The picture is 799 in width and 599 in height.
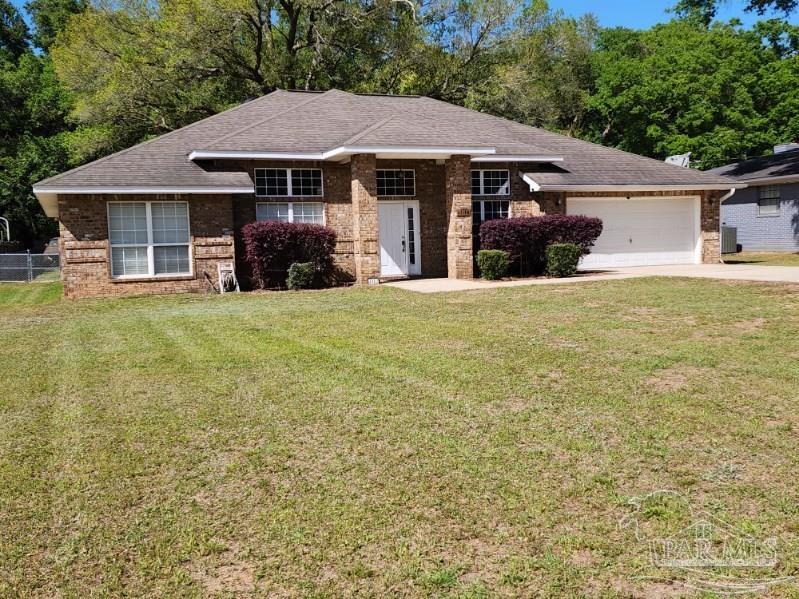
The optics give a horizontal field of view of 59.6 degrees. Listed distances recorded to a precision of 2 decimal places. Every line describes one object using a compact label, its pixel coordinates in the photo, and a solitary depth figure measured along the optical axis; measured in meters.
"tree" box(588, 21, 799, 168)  38.88
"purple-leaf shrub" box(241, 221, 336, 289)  16.72
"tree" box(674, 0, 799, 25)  25.11
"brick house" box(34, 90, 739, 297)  16.25
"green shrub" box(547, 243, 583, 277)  17.08
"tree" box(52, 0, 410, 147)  28.36
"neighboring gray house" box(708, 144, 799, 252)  27.39
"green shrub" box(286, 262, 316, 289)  16.88
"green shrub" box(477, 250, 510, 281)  16.91
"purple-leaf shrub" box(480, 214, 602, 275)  17.41
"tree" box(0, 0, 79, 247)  37.50
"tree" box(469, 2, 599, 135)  30.92
